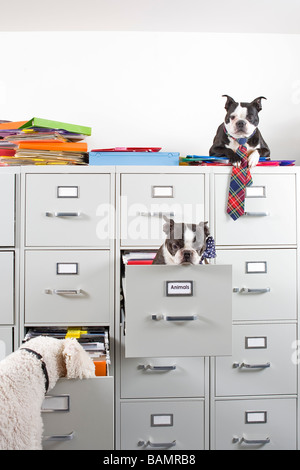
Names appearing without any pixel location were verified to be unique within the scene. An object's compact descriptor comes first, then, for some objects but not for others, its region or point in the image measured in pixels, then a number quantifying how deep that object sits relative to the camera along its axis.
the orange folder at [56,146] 2.17
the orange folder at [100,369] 1.73
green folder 2.12
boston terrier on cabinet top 2.19
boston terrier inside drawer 1.69
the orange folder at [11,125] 2.21
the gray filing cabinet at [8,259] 2.10
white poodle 1.32
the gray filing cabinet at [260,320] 2.17
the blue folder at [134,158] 2.17
